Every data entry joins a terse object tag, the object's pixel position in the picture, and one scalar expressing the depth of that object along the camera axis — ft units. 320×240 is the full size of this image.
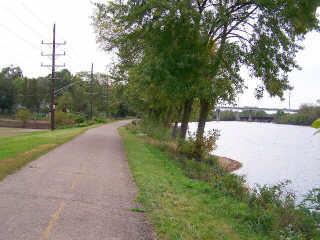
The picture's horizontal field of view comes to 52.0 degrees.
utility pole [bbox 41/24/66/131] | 111.65
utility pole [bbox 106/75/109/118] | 265.03
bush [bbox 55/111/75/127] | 181.68
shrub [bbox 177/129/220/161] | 60.49
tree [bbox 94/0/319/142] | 53.21
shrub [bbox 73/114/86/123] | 188.81
